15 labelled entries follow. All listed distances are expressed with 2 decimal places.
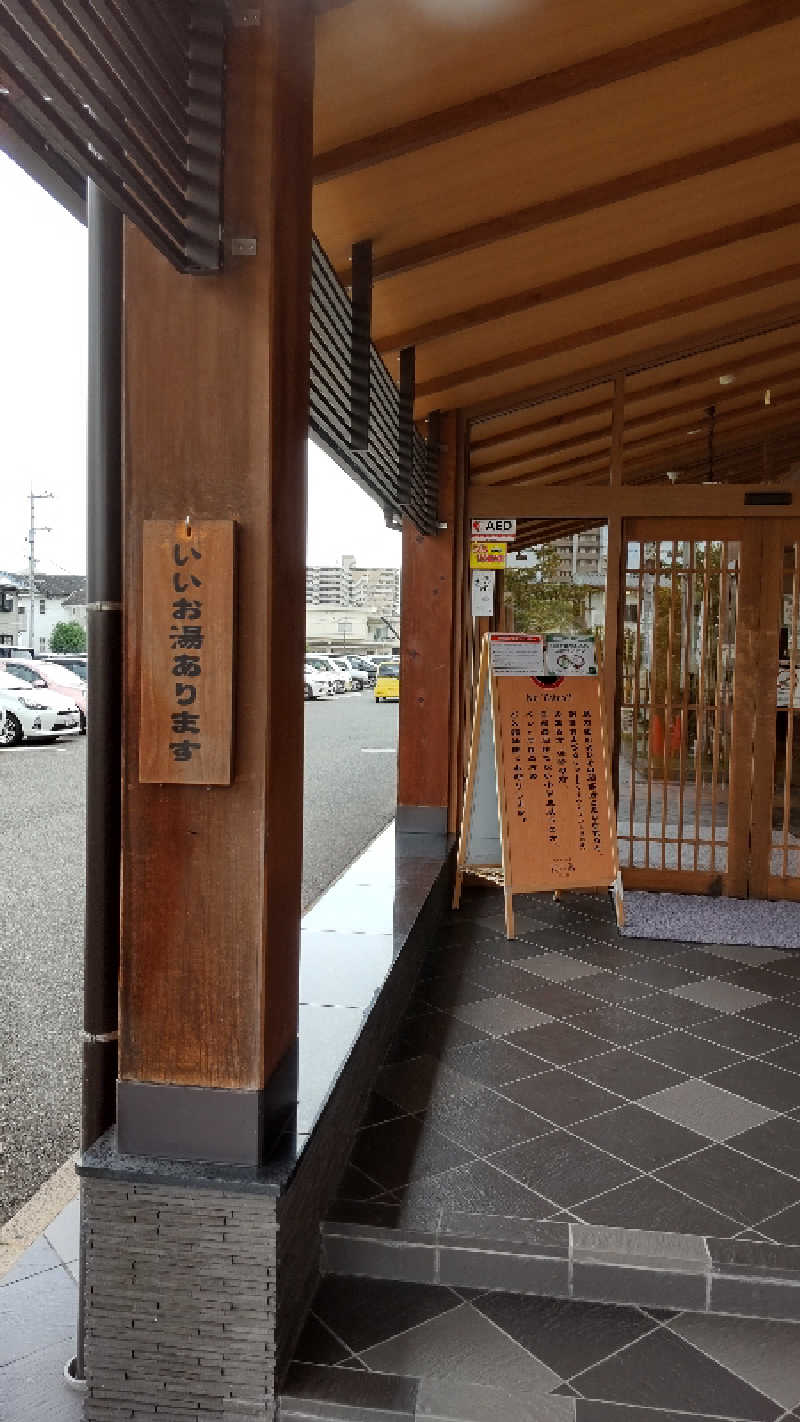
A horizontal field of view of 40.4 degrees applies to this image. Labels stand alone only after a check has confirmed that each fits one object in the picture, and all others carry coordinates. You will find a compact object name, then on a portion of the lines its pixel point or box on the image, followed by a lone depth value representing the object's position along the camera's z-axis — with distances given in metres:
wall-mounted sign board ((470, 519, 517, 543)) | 6.03
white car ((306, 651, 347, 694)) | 36.78
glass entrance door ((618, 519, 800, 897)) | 5.81
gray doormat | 5.20
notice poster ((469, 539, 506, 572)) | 6.08
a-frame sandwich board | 5.25
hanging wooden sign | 2.10
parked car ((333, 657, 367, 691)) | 41.66
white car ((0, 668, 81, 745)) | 14.52
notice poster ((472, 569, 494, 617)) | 6.19
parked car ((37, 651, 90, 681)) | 18.64
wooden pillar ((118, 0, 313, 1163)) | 2.09
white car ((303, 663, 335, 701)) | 32.22
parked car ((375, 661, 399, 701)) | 30.56
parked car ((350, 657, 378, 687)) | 46.26
